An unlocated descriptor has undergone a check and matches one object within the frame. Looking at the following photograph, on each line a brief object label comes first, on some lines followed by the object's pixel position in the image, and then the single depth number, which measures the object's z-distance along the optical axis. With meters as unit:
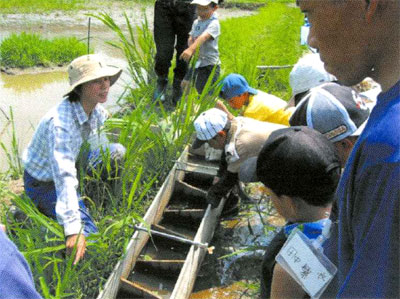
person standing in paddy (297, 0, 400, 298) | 0.68
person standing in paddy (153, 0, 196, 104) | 4.25
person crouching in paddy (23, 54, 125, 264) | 2.33
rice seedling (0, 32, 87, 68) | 6.25
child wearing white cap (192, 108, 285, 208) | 2.73
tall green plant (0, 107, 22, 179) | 2.81
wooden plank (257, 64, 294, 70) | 4.69
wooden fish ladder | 2.38
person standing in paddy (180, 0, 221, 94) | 3.94
